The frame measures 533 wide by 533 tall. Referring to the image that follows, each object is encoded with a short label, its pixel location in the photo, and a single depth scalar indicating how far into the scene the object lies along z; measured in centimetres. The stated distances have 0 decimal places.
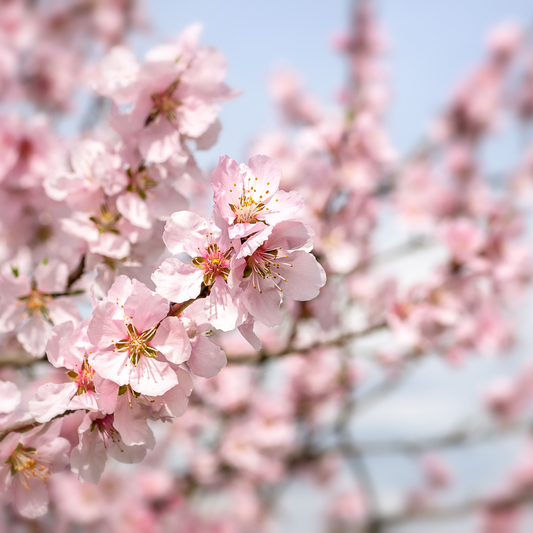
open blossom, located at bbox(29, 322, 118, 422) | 68
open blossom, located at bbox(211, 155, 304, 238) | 69
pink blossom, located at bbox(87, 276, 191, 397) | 68
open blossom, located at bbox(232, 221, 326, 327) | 69
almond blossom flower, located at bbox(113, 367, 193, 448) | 69
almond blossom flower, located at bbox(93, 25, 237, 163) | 75
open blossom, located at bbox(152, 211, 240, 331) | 69
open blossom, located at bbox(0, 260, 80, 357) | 77
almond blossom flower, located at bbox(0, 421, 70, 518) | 71
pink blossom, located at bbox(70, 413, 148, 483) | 70
